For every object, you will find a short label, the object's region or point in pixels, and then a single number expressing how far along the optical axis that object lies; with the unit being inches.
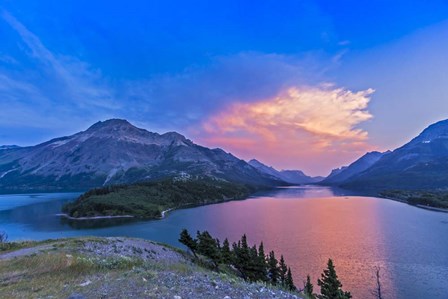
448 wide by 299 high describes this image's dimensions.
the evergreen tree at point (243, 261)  2219.1
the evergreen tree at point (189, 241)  2559.1
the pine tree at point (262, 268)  2176.4
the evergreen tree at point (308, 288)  1851.7
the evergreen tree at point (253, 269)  2158.2
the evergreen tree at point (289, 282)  2026.1
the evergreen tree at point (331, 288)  1770.4
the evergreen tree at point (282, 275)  2150.6
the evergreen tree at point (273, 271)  2197.3
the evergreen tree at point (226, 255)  2425.7
